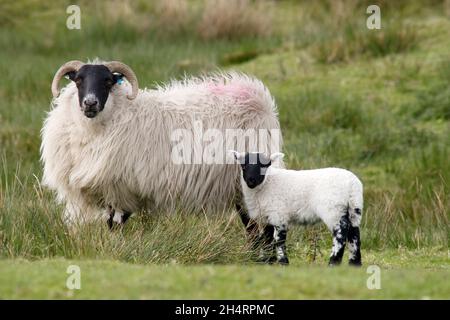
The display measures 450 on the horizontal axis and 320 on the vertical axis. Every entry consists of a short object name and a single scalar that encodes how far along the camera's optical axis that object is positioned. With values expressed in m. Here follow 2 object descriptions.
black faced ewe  21.76
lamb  19.23
